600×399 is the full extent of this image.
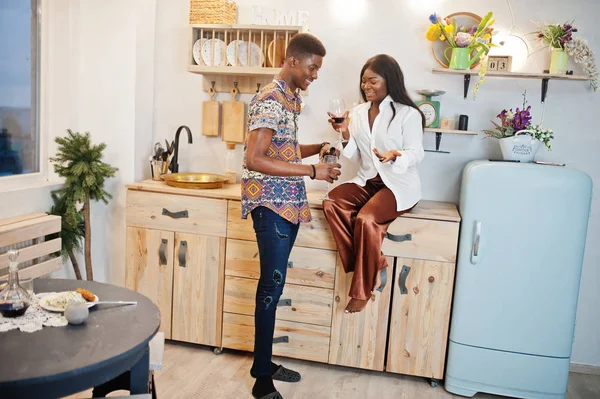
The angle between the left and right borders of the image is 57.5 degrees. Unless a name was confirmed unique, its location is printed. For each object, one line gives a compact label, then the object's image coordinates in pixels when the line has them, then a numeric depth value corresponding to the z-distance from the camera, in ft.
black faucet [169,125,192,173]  11.30
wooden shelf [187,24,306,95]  10.27
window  9.78
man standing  7.69
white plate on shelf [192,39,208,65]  10.67
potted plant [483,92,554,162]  9.48
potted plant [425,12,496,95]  9.68
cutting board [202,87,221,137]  11.28
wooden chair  8.89
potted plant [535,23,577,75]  9.52
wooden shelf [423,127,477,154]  10.01
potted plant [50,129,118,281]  9.99
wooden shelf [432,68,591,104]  9.62
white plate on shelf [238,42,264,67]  10.55
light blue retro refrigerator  8.82
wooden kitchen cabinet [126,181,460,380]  9.31
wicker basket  10.43
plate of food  5.45
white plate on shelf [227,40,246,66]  10.62
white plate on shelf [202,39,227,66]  10.60
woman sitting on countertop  8.90
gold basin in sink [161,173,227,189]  10.19
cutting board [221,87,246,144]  11.18
